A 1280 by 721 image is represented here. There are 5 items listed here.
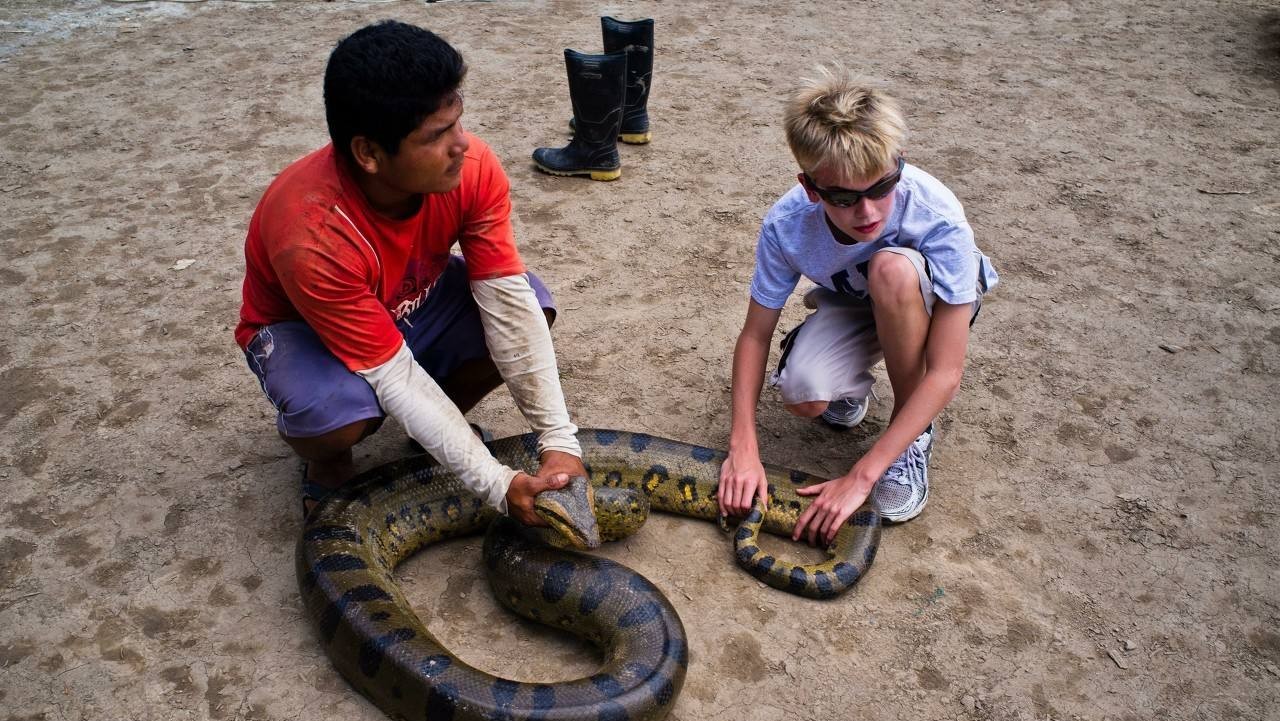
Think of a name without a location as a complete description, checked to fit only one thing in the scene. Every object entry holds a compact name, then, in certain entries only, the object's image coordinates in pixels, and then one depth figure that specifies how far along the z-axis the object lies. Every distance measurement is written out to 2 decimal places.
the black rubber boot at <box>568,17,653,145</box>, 6.33
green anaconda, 2.76
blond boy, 3.10
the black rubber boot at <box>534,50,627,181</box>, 5.96
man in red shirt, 2.71
